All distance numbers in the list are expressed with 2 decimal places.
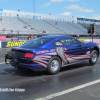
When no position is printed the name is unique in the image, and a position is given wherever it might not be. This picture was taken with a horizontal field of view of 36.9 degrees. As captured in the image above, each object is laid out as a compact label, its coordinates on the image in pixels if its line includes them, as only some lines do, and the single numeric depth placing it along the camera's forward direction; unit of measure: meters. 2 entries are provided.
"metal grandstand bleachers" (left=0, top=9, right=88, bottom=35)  37.62
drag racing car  5.46
